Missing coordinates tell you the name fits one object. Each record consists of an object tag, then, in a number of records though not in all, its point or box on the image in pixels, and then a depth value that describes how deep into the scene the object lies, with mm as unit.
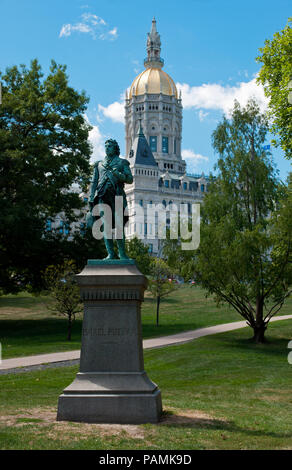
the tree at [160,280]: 37844
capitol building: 115062
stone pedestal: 9633
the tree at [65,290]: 27109
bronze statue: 10789
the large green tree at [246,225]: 25156
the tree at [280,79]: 24125
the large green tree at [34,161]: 30297
